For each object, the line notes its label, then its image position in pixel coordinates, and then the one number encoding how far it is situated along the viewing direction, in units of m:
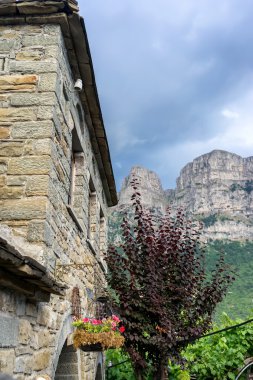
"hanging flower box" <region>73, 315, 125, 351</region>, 4.54
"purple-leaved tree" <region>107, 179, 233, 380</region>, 5.96
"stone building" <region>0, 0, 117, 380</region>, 3.24
